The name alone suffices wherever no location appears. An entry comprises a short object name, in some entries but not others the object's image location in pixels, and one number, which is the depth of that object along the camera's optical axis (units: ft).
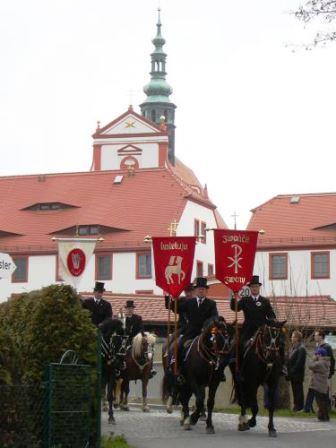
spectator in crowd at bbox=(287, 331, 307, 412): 95.11
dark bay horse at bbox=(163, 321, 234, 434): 68.95
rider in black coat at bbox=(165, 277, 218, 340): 73.41
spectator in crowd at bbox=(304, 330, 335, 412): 88.05
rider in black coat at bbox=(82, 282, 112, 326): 80.07
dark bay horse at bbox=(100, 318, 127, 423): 76.23
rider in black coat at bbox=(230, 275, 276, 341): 70.90
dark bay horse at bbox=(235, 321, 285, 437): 69.36
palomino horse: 88.17
